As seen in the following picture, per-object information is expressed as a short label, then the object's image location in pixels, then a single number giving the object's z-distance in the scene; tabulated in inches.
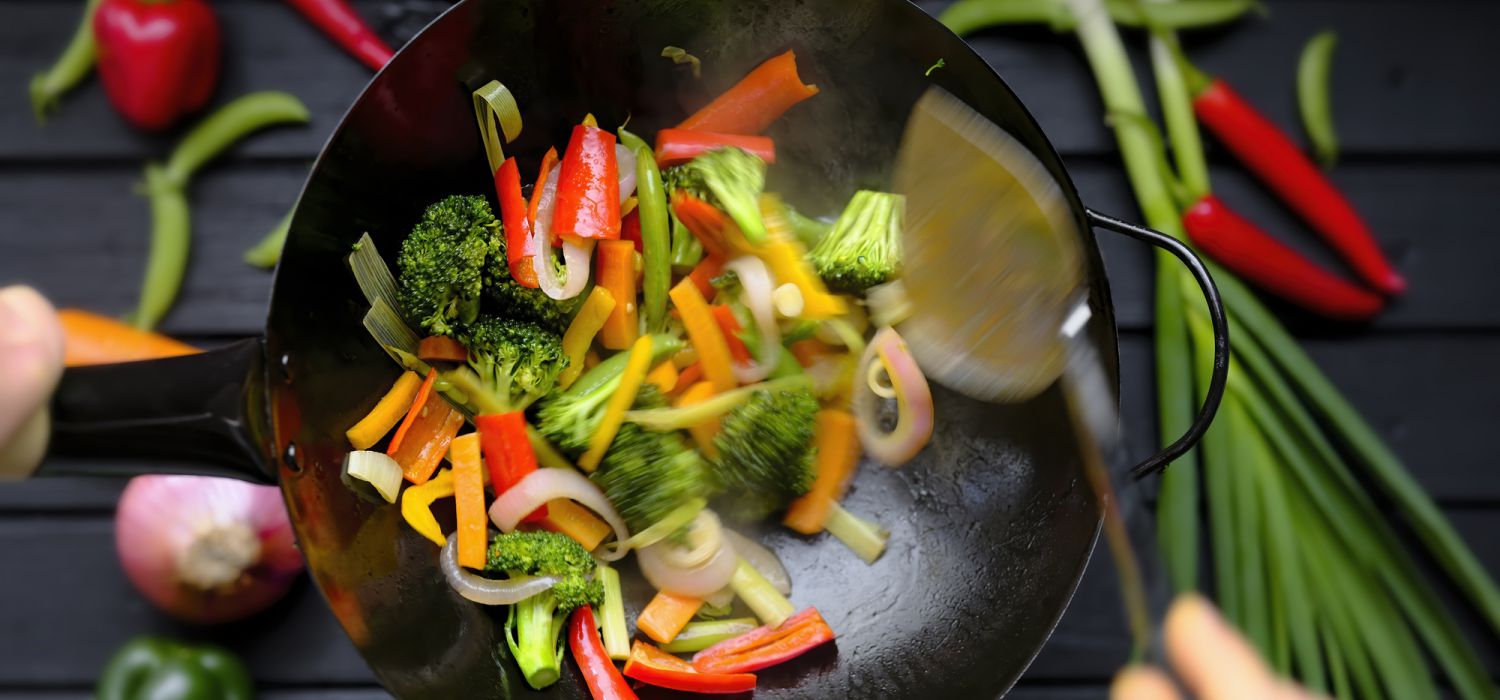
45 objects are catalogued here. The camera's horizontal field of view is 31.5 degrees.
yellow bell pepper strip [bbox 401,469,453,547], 37.4
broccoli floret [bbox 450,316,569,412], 37.5
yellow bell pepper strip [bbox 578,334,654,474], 37.9
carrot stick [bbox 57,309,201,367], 40.1
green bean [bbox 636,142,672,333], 38.2
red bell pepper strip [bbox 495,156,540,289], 37.6
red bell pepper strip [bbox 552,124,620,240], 37.6
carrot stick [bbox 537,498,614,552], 38.0
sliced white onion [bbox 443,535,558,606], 37.4
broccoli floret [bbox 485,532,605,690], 37.3
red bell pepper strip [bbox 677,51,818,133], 38.2
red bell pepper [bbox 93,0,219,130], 40.5
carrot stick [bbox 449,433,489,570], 37.4
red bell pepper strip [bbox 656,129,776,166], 38.3
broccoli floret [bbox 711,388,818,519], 37.8
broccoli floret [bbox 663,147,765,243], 37.8
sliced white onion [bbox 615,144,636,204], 38.3
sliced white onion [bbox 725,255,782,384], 38.1
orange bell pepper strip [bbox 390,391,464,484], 37.7
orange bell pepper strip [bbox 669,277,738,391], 38.3
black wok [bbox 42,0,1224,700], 36.1
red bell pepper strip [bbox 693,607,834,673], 37.9
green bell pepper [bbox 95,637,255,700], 39.9
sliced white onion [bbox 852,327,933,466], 38.0
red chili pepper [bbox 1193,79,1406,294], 41.4
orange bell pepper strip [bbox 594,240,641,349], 38.1
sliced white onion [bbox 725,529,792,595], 38.9
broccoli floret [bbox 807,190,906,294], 38.0
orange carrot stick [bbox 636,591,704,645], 38.1
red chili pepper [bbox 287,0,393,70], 41.3
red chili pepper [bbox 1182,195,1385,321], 41.0
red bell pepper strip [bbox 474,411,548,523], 37.5
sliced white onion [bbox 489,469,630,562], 37.5
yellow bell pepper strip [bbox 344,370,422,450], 37.2
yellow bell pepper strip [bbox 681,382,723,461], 38.3
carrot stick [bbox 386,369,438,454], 37.5
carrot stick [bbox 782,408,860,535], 38.9
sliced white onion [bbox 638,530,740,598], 38.2
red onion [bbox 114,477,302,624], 39.7
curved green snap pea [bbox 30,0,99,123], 41.5
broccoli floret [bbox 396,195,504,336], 37.1
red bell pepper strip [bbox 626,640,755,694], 37.7
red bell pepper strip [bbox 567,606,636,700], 37.5
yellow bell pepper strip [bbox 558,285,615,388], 38.1
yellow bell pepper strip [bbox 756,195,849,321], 38.2
